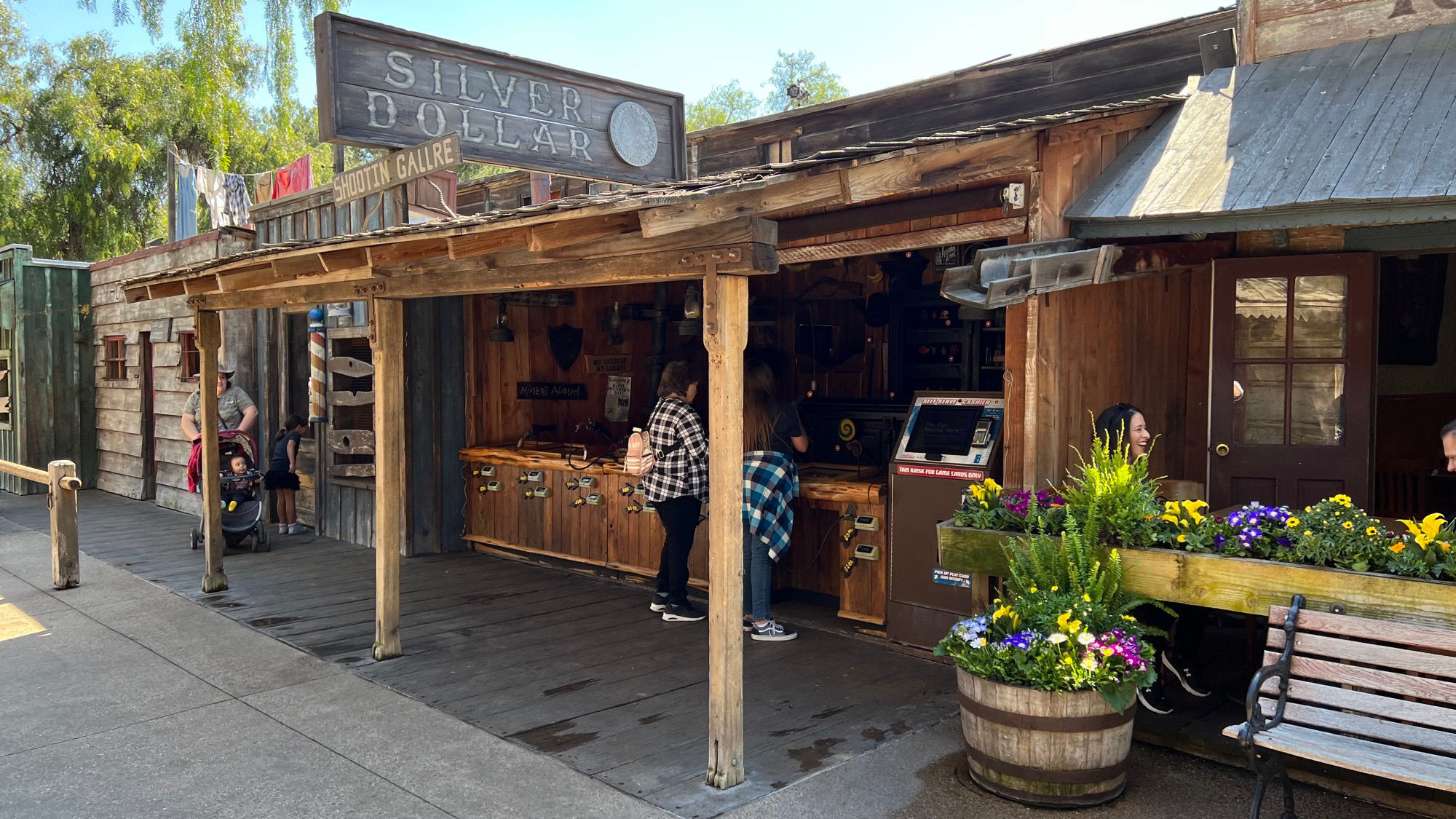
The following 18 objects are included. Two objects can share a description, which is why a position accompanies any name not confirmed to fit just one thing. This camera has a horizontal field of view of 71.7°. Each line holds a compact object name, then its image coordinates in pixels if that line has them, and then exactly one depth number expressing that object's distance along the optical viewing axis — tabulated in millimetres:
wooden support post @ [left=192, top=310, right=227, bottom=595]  8062
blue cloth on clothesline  13633
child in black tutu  10602
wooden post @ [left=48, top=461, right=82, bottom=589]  8070
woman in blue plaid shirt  6375
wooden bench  3379
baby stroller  9531
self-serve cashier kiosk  5809
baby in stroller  9477
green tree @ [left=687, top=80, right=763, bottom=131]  46375
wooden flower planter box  3570
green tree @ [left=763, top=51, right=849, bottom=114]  40428
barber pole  10148
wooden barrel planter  3926
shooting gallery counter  6516
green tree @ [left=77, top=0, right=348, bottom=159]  19672
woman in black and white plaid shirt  6754
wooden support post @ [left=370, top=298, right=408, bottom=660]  6199
